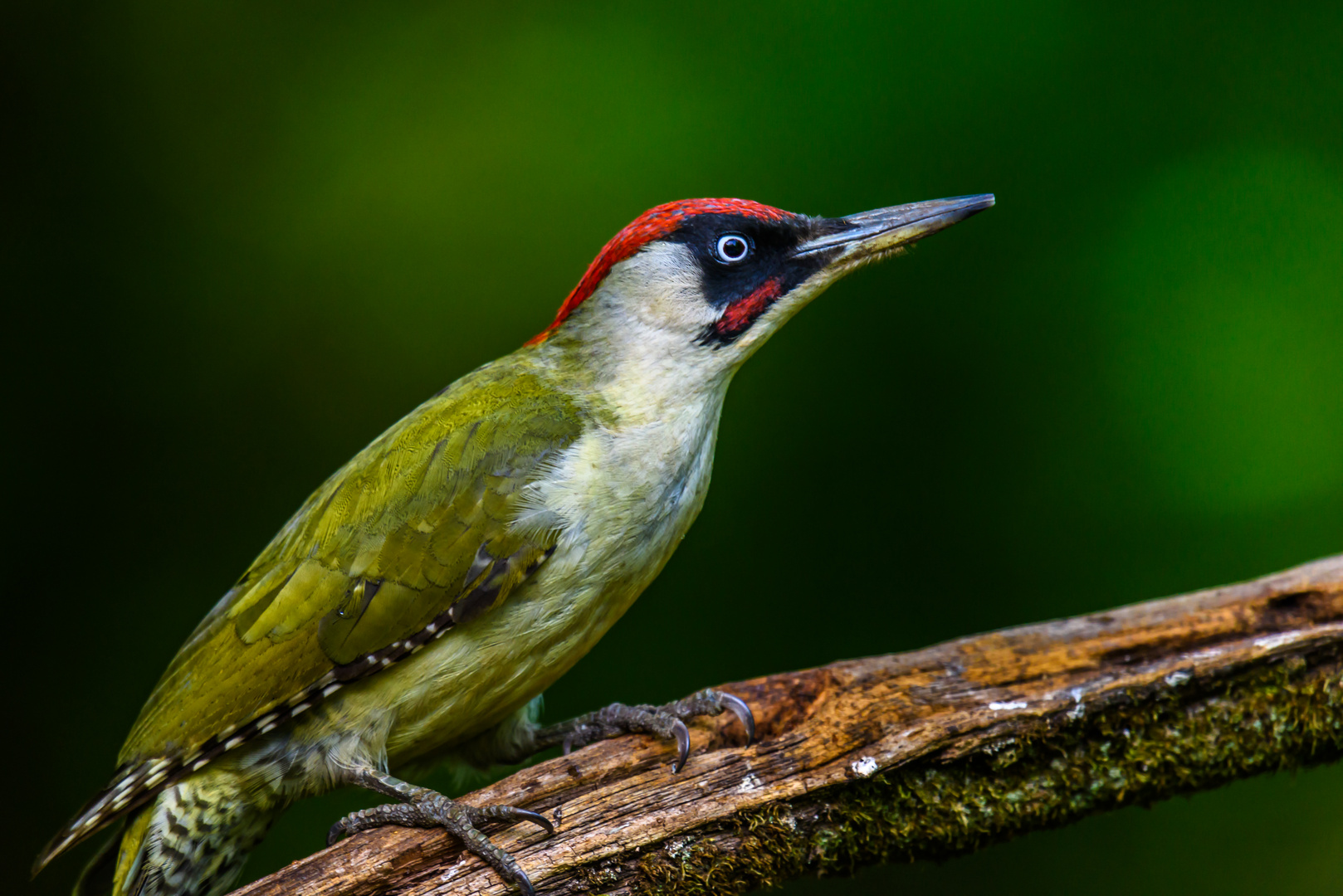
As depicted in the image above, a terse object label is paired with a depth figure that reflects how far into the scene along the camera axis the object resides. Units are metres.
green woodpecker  5.45
